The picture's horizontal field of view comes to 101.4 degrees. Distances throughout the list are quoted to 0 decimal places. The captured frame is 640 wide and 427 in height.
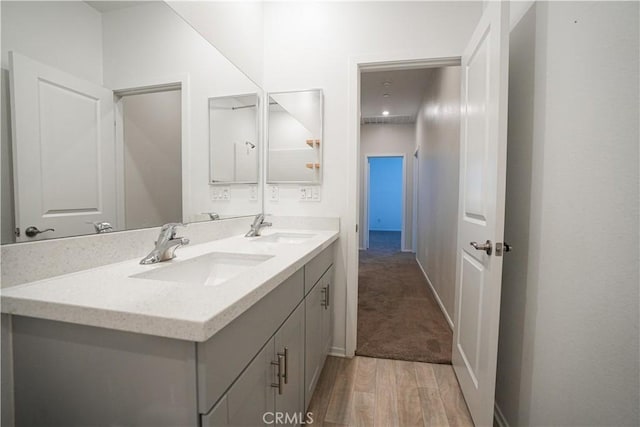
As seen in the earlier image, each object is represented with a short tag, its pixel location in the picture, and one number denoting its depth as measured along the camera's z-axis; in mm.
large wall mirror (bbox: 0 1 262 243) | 664
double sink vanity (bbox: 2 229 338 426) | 529
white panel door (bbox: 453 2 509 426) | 1086
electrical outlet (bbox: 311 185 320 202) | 1917
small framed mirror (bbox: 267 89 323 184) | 1896
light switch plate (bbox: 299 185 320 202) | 1920
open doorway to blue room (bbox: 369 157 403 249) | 8797
